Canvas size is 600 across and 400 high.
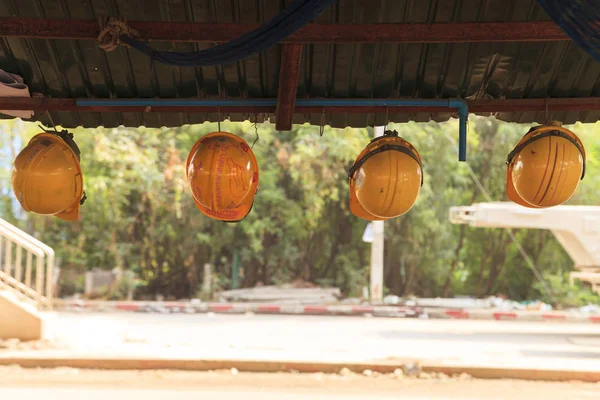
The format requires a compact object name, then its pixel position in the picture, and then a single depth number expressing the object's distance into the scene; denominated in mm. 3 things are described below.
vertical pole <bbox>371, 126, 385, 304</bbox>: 17344
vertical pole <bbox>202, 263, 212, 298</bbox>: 19094
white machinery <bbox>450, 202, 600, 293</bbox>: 12789
